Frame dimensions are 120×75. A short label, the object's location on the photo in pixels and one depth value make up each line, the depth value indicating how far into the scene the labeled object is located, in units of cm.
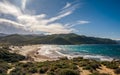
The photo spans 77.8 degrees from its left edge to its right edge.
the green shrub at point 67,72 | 933
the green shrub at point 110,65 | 1244
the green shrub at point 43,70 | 1069
